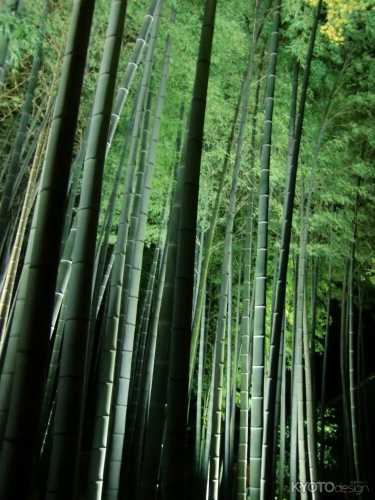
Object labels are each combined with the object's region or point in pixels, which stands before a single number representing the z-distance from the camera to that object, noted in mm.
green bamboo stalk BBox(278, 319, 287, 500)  6281
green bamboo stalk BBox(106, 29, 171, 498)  2850
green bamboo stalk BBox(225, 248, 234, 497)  6172
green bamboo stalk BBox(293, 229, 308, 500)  4599
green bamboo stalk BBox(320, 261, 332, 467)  6850
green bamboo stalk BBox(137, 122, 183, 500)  2068
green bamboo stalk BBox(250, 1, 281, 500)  2961
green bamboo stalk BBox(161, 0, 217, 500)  1847
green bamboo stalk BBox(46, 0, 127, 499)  1620
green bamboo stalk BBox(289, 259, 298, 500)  5129
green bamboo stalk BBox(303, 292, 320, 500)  4867
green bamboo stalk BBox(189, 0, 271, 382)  3834
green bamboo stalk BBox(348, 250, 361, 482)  6152
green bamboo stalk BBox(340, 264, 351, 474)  6712
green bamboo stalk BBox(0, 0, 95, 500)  1541
